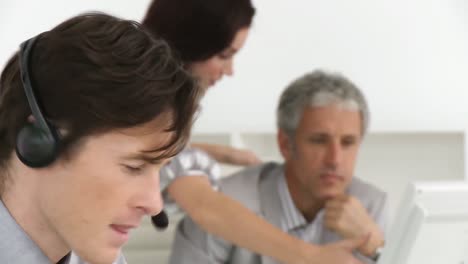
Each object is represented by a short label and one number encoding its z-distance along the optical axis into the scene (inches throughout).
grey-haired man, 103.9
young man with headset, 70.3
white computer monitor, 81.7
